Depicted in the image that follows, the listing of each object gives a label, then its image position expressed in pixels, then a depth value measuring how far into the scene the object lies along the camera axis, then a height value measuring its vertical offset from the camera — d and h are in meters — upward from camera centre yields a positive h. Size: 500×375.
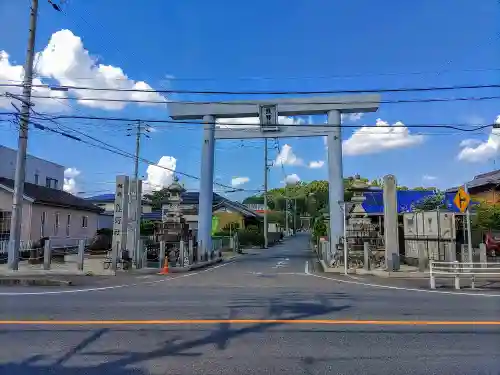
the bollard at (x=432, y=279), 12.62 -1.19
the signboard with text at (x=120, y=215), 18.33 +1.03
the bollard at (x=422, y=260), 16.75 -0.82
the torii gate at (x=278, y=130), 23.44 +6.49
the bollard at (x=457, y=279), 12.38 -1.17
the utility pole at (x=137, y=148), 36.47 +8.09
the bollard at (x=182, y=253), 20.00 -0.68
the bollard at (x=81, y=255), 17.16 -0.68
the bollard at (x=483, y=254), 15.76 -0.54
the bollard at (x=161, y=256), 19.08 -0.78
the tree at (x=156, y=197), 62.16 +6.29
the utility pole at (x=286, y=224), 90.94 +3.29
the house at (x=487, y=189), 33.82 +4.26
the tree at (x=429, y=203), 28.36 +2.46
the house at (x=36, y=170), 30.86 +5.54
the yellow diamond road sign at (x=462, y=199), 15.23 +1.45
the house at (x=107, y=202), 56.88 +5.01
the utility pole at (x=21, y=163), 16.62 +3.00
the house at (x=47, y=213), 24.92 +1.62
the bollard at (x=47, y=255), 16.98 -0.67
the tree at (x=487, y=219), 26.38 +1.28
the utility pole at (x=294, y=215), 106.84 +6.08
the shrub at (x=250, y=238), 48.07 +0.10
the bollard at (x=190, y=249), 21.51 -0.53
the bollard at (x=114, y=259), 17.47 -0.85
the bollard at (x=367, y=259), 17.90 -0.83
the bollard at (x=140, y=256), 18.56 -0.77
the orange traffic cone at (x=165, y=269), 17.62 -1.28
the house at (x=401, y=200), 26.47 +2.56
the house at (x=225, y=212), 50.81 +3.26
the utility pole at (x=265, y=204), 47.91 +4.03
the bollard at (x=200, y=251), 23.67 -0.71
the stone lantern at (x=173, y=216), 22.66 +1.24
